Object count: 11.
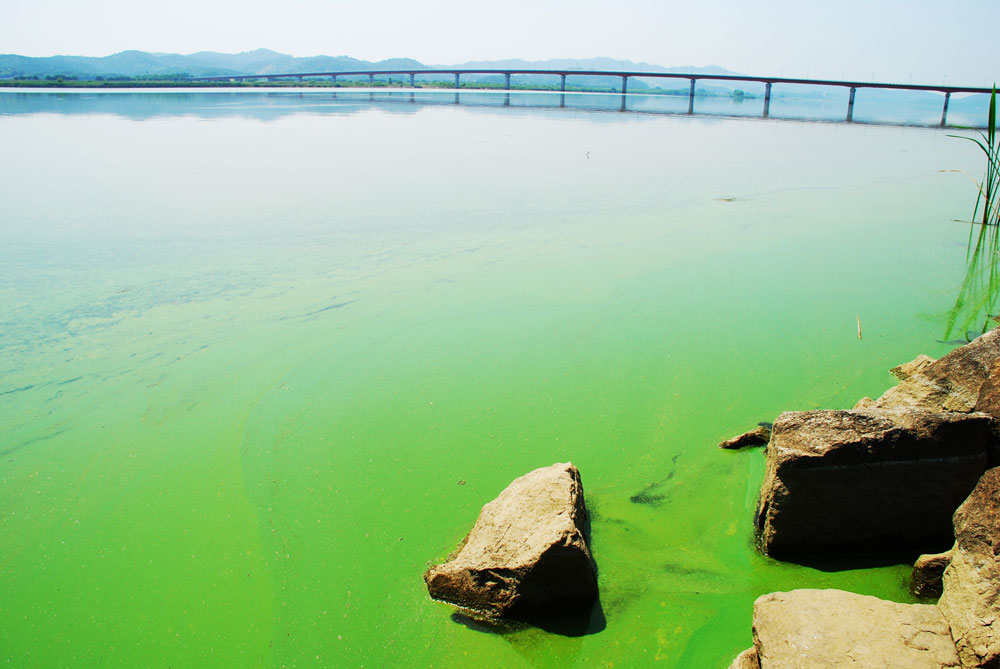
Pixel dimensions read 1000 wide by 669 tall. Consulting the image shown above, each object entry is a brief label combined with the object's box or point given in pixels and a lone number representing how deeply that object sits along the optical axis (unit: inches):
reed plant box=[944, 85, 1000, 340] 221.8
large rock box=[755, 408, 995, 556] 104.0
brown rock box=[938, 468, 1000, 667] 73.1
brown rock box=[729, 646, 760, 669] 82.2
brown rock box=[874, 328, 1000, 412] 125.2
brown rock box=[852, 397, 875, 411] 138.1
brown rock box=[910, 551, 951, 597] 96.5
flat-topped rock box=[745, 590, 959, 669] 74.9
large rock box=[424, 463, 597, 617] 95.0
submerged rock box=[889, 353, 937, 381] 164.7
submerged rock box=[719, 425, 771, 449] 144.6
